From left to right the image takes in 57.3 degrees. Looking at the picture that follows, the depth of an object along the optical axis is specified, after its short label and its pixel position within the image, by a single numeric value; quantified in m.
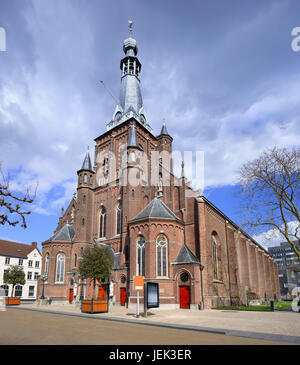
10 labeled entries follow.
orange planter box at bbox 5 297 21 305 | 32.34
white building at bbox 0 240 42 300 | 58.97
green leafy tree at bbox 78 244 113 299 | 26.94
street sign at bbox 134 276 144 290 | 20.77
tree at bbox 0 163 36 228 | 12.88
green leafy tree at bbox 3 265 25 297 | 44.29
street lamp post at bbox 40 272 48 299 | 35.61
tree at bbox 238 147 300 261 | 19.12
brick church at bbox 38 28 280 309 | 28.47
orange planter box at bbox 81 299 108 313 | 21.18
